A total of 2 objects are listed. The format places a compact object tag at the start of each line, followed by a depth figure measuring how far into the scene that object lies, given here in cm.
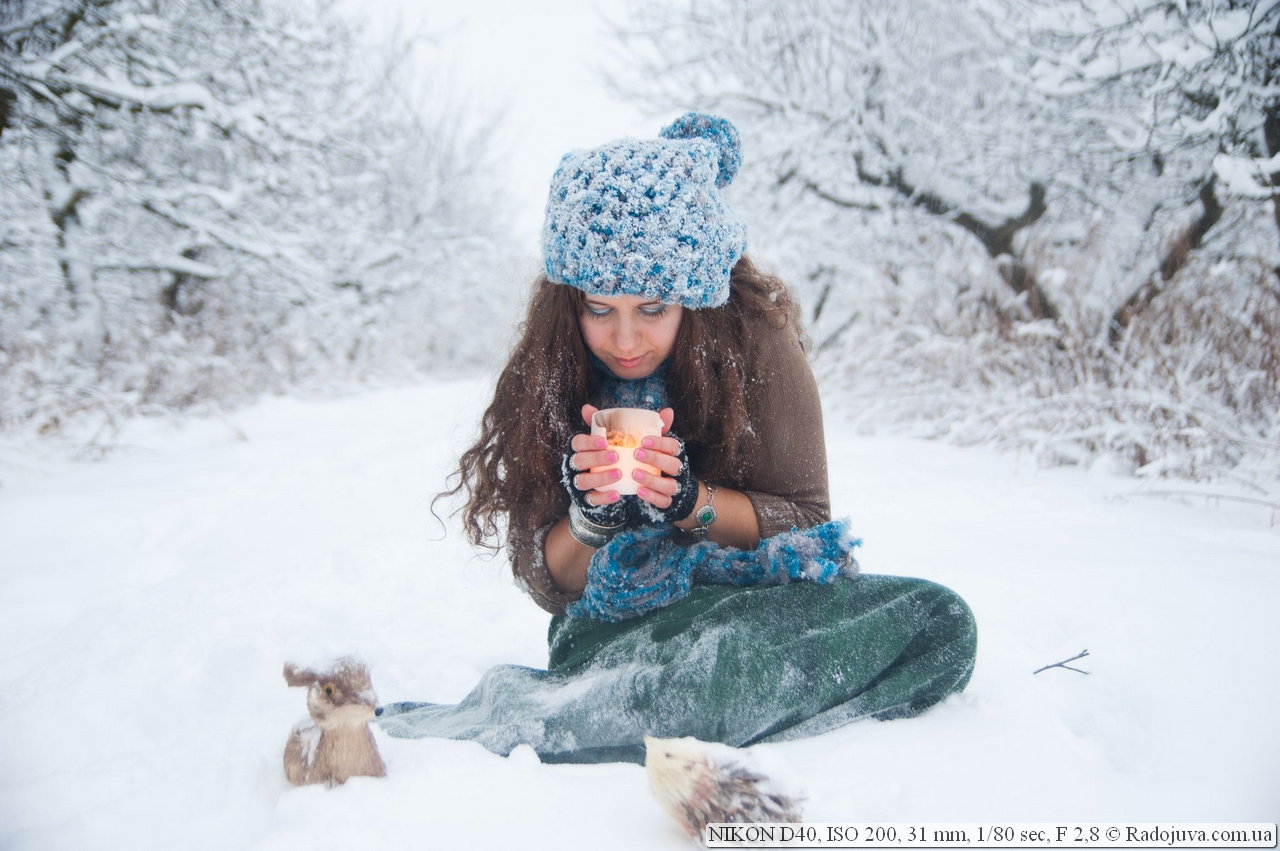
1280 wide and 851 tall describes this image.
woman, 133
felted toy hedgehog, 87
